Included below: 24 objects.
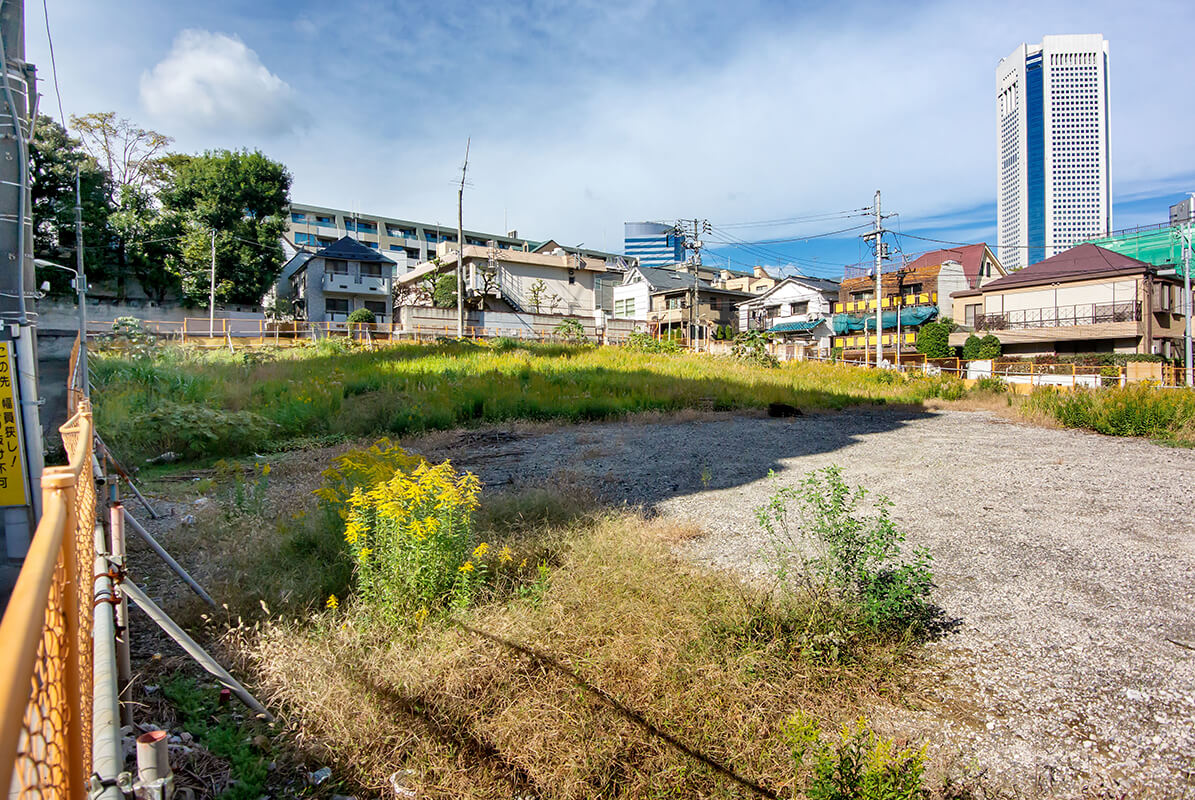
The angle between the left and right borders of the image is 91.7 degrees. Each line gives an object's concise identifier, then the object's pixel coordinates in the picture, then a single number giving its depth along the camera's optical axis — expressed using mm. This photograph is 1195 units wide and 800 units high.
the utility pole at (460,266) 25528
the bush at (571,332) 27359
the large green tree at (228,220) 29688
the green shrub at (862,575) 2852
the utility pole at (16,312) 3750
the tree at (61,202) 24578
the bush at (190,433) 7711
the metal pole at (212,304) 25328
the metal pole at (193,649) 2010
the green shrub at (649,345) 24531
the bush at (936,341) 31234
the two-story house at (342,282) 34500
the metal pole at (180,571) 3146
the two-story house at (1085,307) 26094
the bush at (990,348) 29156
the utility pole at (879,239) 25084
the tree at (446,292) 34250
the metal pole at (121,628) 2330
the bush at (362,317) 30994
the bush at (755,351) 20778
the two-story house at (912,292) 35281
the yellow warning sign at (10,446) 3768
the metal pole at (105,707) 1185
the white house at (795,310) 40562
